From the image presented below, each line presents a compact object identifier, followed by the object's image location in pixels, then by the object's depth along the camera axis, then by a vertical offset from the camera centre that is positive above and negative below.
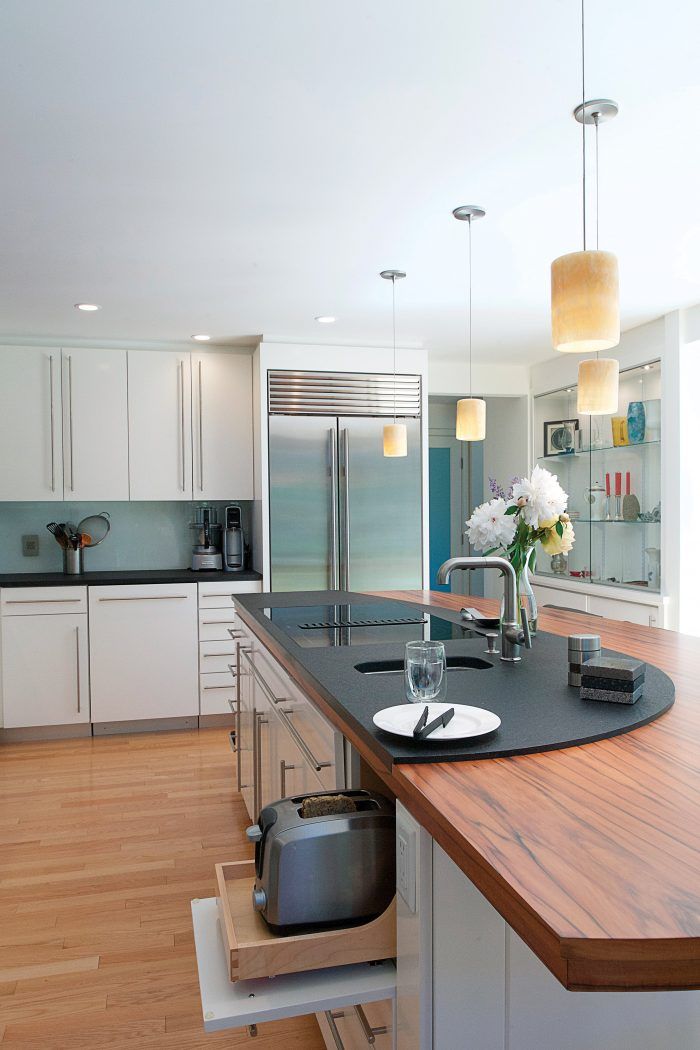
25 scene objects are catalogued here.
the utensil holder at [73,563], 5.18 -0.27
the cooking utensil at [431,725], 1.36 -0.36
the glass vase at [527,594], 2.23 -0.23
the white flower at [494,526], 2.18 -0.03
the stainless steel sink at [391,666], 2.14 -0.40
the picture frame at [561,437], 5.62 +0.57
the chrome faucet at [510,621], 2.08 -0.28
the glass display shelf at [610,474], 4.76 +0.27
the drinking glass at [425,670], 1.56 -0.30
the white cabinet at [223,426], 5.20 +0.62
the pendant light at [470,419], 3.53 +0.43
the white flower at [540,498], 2.16 +0.05
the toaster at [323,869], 1.29 -0.58
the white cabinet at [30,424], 4.88 +0.60
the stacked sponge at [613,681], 1.65 -0.35
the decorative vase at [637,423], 4.82 +0.56
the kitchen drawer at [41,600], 4.73 -0.48
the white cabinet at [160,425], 5.09 +0.61
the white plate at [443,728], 1.38 -0.37
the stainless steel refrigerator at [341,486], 5.02 +0.21
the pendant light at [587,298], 1.69 +0.47
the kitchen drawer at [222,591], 4.99 -0.45
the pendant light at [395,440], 4.08 +0.40
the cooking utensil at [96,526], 5.47 -0.04
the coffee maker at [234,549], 5.37 -0.20
